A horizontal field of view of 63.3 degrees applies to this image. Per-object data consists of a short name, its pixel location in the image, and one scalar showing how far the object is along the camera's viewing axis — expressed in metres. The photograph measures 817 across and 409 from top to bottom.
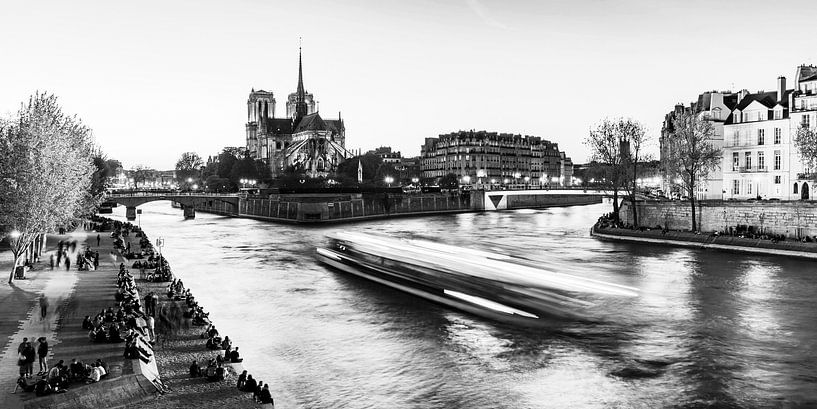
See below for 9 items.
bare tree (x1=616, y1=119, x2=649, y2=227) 69.56
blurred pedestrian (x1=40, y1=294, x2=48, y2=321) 24.83
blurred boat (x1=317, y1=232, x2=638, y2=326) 28.22
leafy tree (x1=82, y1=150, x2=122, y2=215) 53.95
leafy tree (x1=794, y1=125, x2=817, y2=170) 51.84
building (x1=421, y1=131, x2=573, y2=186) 184.38
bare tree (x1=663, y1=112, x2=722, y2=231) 60.06
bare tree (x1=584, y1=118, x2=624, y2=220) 69.25
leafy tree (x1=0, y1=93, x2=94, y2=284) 33.06
